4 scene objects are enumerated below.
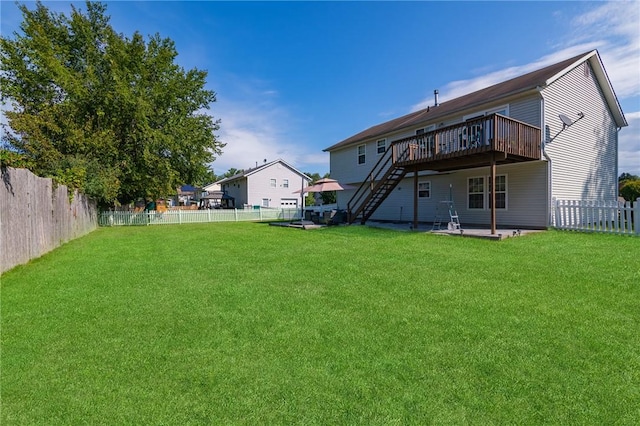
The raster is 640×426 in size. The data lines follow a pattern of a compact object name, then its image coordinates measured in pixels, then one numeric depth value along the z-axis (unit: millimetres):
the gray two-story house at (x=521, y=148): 10562
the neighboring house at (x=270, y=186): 33406
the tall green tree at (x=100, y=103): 16047
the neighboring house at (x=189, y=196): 44688
